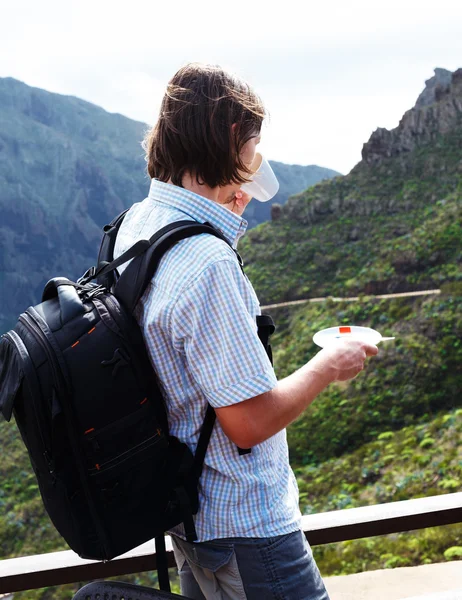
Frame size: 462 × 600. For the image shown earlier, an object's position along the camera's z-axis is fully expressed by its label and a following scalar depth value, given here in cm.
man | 102
